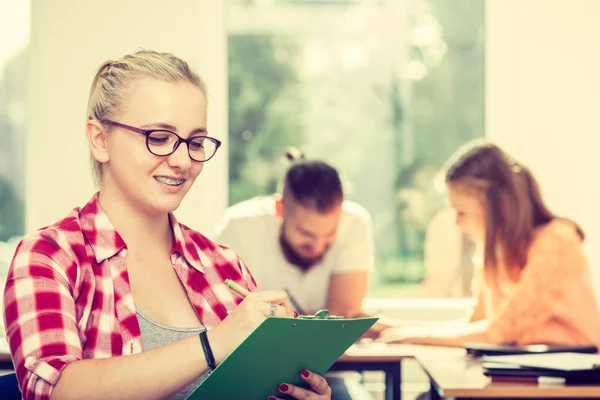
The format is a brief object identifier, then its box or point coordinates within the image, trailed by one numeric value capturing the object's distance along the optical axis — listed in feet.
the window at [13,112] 15.05
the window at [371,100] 15.34
